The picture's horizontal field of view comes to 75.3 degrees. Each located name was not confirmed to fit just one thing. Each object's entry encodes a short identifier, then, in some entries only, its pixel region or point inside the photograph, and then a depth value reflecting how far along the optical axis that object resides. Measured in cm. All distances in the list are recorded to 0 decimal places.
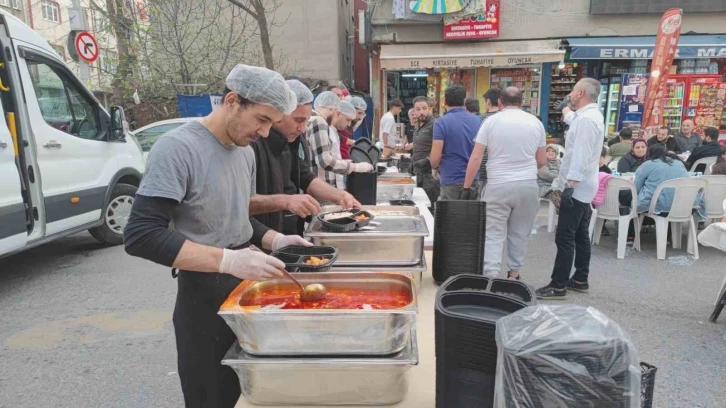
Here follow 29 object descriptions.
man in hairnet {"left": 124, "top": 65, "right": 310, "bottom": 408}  144
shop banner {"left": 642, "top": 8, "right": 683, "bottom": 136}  870
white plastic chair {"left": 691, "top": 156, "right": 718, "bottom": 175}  730
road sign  782
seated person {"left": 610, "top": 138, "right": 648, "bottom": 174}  686
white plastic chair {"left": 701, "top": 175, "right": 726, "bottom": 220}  553
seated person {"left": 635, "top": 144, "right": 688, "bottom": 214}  546
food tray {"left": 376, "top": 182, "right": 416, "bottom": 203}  410
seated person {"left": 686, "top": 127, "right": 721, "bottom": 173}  743
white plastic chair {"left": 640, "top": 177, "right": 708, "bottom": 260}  537
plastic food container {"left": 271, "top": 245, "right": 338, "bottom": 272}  164
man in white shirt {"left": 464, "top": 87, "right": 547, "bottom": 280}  376
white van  416
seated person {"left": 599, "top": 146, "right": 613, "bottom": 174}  611
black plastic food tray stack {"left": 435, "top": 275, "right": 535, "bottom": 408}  106
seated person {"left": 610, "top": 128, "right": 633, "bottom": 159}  820
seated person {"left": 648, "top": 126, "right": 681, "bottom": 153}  697
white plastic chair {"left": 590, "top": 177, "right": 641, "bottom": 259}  549
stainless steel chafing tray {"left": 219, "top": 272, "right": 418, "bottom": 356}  123
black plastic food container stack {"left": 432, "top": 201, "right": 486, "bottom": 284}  213
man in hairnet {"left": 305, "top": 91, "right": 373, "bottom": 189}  356
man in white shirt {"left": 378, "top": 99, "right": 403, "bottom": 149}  854
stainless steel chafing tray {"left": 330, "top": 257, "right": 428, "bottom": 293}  192
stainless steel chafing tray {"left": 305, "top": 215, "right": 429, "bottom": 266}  202
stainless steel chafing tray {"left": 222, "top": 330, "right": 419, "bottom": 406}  124
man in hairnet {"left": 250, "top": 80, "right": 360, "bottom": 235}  225
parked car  789
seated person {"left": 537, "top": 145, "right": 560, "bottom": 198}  667
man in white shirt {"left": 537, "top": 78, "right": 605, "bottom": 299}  382
